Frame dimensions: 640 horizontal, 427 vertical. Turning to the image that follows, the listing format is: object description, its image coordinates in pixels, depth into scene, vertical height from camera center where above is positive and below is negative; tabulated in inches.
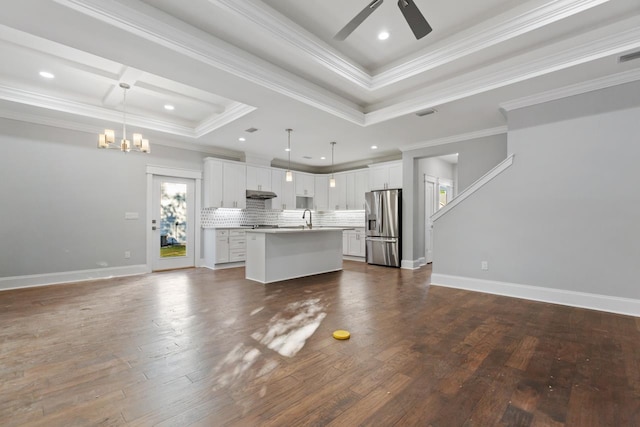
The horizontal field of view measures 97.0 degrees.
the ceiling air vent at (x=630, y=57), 119.6 +69.1
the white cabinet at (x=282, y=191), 313.7 +30.0
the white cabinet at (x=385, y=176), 279.6 +43.1
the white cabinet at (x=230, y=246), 259.4 -26.6
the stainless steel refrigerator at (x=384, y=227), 267.0 -8.8
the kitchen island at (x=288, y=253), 197.2 -26.8
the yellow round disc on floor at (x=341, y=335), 104.9 -43.9
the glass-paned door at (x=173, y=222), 246.5 -4.1
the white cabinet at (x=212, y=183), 265.7 +32.9
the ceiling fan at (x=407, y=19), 86.2 +64.1
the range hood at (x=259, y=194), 291.6 +24.2
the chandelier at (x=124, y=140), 168.6 +47.8
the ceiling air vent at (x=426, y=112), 174.1 +66.3
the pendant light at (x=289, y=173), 215.2 +34.3
